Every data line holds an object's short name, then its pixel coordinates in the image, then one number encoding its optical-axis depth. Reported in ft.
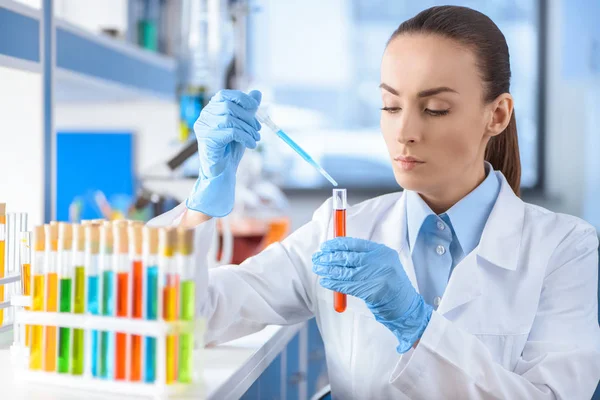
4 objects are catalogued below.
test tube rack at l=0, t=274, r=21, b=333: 4.35
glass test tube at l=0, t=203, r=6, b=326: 4.45
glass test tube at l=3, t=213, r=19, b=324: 4.52
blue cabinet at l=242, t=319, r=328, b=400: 5.69
